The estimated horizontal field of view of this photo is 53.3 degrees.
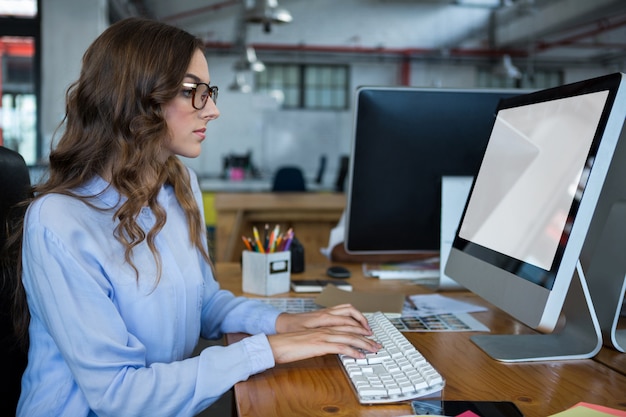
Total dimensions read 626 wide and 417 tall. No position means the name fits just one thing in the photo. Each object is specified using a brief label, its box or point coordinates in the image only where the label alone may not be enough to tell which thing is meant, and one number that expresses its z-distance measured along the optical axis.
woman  0.90
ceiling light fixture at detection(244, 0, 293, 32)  4.45
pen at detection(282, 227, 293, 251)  1.61
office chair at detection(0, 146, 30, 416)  1.03
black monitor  1.54
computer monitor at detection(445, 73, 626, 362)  0.88
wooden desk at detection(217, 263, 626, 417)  0.82
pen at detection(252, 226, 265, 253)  1.54
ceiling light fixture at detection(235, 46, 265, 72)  8.57
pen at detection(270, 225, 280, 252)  1.55
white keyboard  0.82
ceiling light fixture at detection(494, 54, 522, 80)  9.07
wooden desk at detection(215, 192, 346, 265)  3.53
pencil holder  1.49
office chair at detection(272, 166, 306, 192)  5.44
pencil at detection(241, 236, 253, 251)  1.56
